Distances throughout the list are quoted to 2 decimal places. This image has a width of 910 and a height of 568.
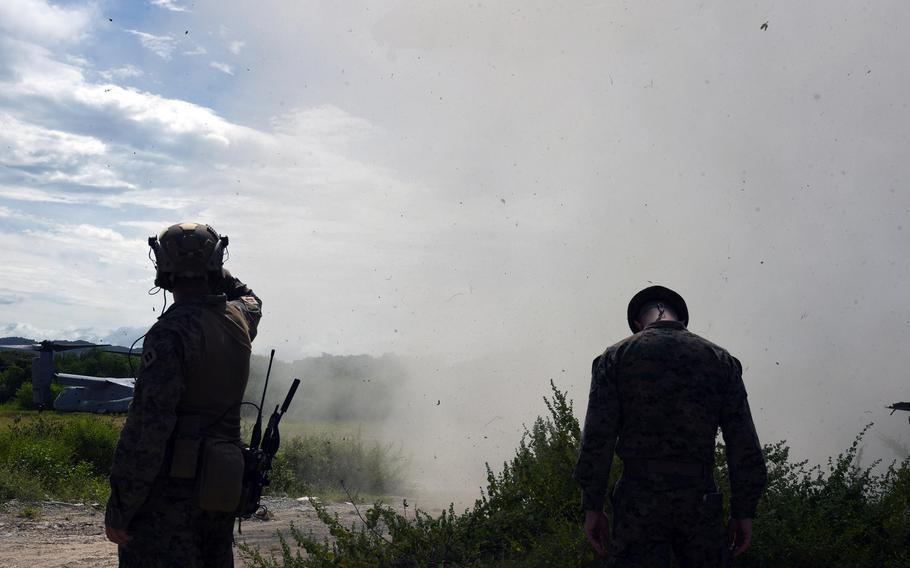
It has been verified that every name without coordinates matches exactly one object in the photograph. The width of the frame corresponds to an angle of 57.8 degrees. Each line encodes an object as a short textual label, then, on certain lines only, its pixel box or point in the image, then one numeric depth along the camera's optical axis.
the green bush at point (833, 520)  5.02
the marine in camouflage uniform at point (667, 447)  3.36
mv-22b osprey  24.41
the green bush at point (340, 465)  16.06
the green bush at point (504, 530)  5.33
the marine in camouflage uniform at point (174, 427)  3.17
